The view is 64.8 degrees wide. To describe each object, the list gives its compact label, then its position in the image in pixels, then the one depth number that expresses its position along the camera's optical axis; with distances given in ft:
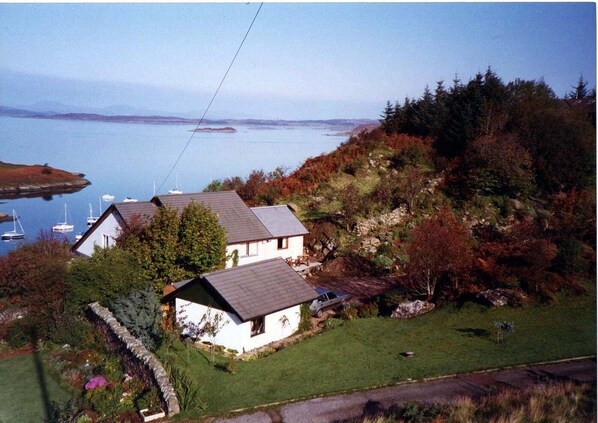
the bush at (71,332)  63.26
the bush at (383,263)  98.94
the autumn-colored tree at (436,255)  70.69
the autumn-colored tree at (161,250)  76.59
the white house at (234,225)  92.48
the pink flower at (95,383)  48.89
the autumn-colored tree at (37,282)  65.92
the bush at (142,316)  59.67
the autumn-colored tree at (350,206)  117.50
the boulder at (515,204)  117.70
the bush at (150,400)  45.55
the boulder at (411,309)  71.36
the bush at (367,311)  72.79
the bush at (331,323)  70.13
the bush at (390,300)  74.90
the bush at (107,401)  45.27
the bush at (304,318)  69.97
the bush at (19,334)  65.21
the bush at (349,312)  72.48
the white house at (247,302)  62.49
